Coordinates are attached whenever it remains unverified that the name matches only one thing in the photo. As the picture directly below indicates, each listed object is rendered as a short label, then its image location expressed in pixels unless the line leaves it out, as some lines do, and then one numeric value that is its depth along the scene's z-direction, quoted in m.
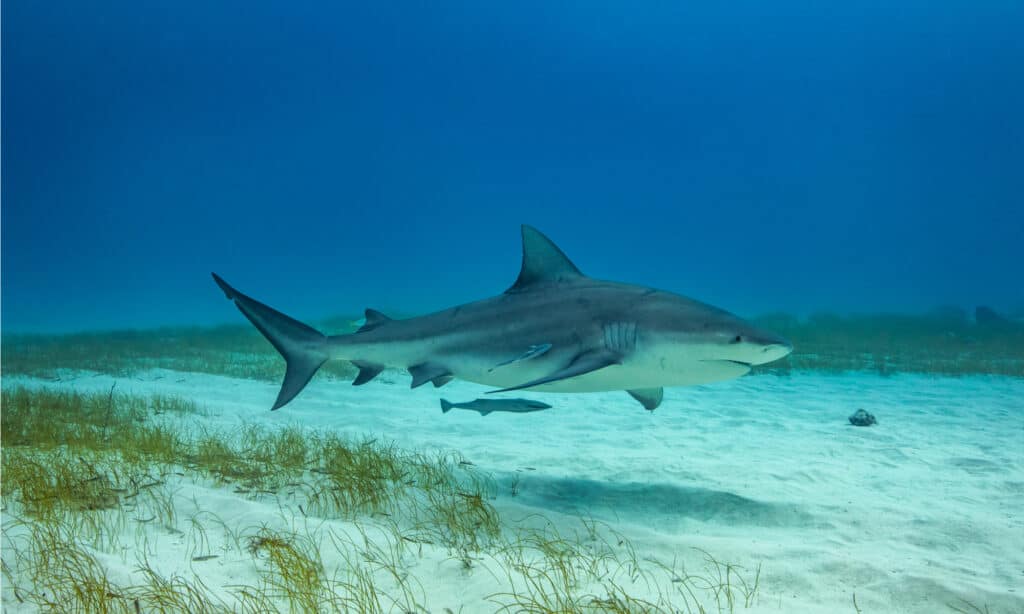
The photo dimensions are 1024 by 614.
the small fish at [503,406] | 6.07
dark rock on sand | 8.03
